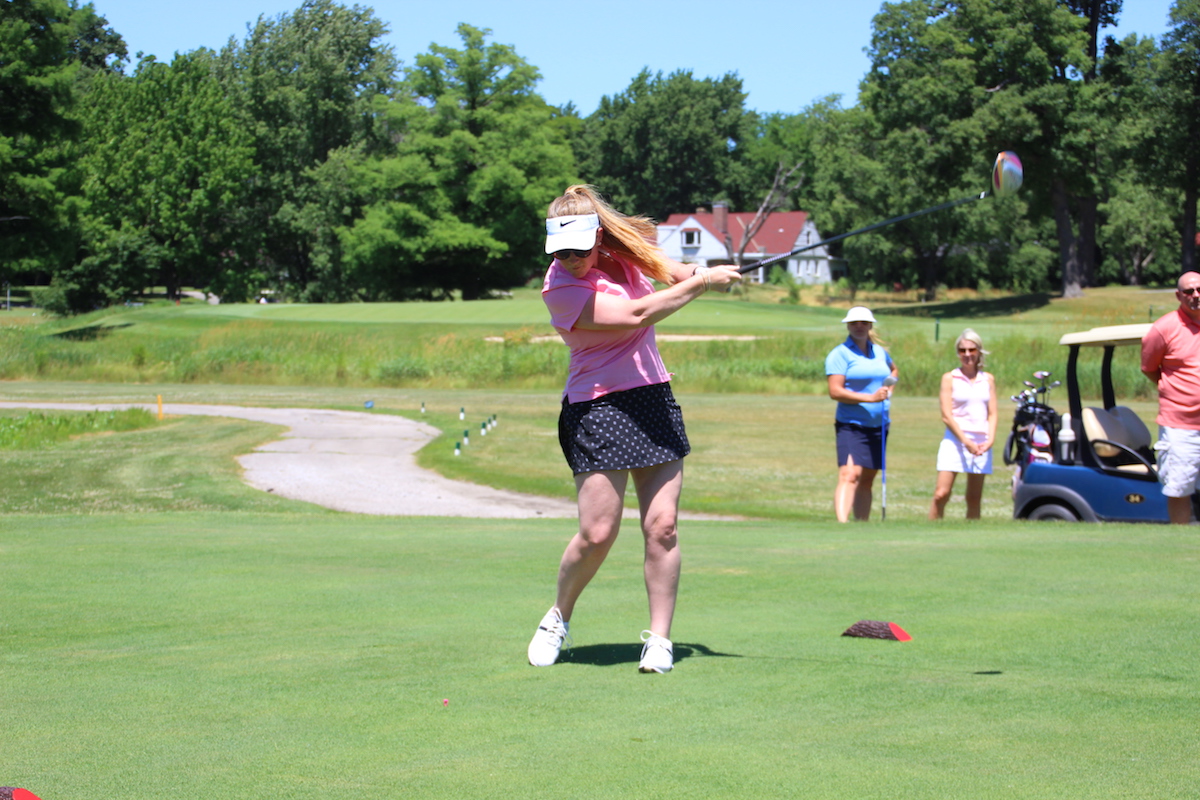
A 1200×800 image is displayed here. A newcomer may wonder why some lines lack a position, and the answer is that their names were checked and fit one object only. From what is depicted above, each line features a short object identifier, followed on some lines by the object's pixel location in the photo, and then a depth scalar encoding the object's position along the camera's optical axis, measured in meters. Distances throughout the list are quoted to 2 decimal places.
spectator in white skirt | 12.11
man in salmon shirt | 9.90
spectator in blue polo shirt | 11.78
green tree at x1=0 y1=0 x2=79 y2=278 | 50.50
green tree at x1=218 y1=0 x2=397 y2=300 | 83.19
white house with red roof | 111.06
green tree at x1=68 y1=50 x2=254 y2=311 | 74.94
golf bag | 11.59
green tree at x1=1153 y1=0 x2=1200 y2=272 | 59.44
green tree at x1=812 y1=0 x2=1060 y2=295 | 62.22
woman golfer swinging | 4.80
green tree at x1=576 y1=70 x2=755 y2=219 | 124.25
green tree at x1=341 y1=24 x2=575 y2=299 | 74.38
